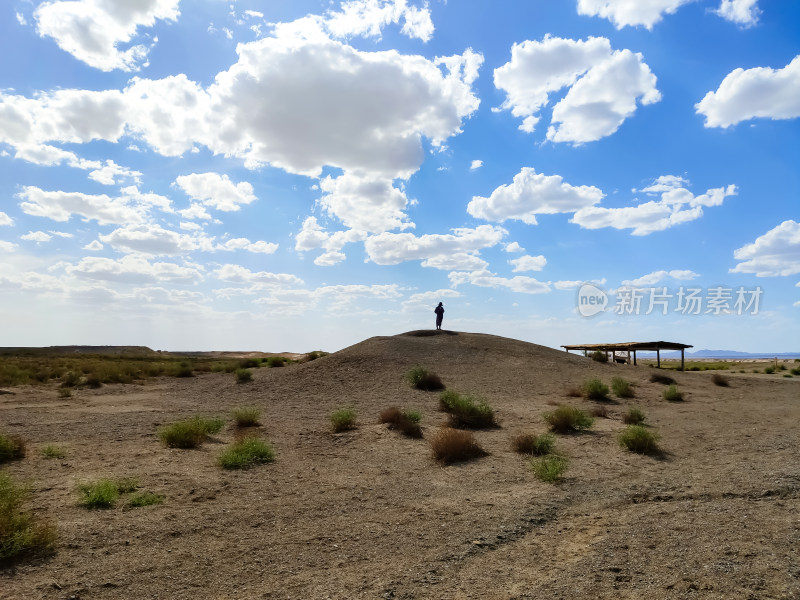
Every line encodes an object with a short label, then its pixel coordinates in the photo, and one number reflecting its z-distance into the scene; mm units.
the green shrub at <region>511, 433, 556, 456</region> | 11594
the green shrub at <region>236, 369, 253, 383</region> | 27375
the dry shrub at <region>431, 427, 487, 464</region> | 10992
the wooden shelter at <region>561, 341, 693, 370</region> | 37438
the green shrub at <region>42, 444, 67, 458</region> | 11133
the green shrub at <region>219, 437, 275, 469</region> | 10367
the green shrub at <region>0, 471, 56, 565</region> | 5836
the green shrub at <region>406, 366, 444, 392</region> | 22500
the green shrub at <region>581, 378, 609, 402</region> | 20938
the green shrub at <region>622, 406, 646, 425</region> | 15633
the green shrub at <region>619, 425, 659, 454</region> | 11688
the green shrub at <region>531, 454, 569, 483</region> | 9227
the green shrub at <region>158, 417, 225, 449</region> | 12117
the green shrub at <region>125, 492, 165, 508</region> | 7762
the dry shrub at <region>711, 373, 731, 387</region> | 27188
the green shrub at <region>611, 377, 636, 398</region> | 21947
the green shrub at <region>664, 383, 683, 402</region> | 21312
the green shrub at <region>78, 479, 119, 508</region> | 7676
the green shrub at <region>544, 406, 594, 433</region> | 14246
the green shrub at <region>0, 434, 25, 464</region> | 10609
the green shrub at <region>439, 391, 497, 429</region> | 15180
